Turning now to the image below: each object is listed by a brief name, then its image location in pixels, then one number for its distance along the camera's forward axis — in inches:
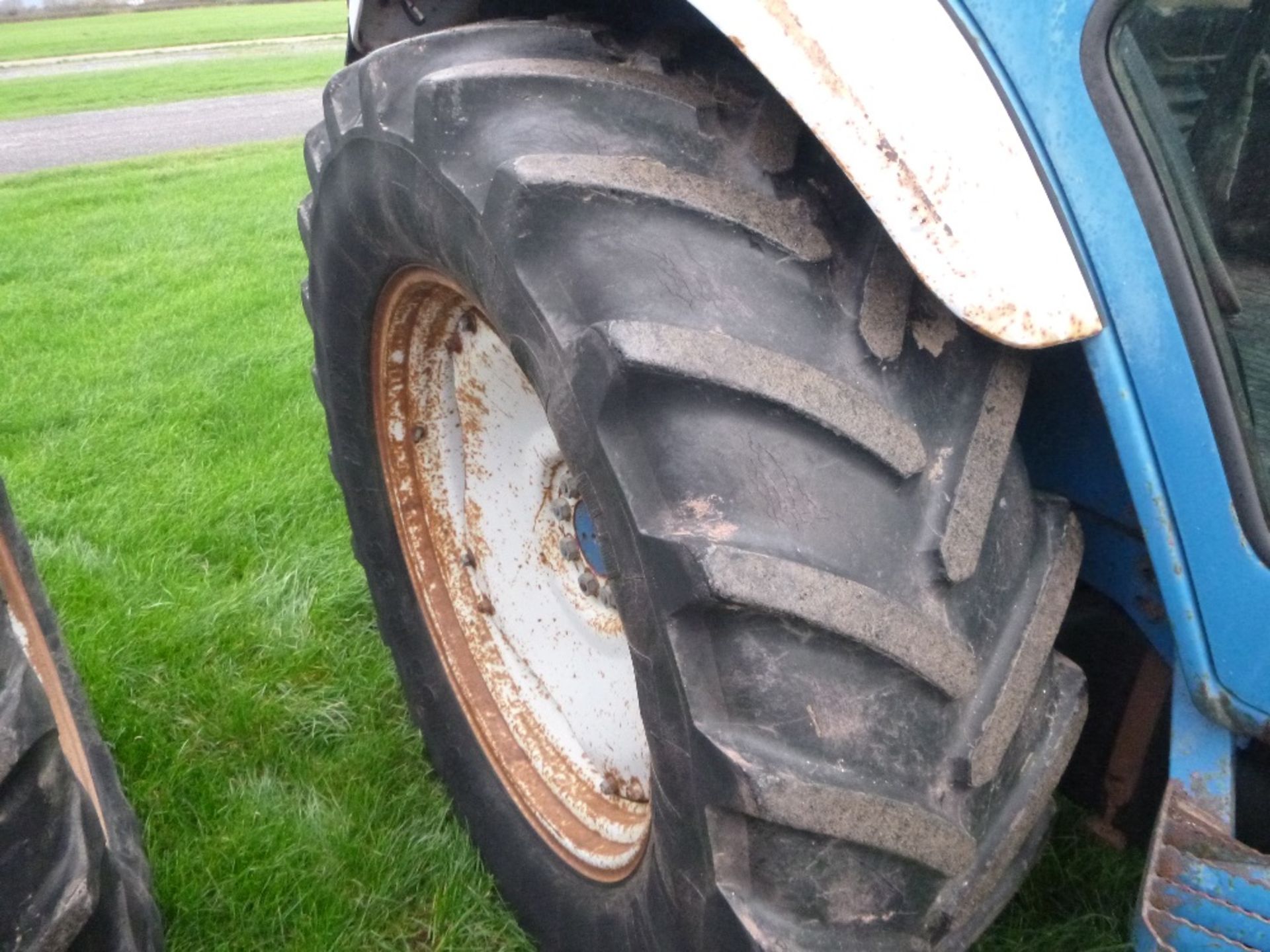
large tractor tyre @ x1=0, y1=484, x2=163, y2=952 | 46.9
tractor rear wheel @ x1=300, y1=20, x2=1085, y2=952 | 38.6
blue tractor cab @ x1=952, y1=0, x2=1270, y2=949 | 36.3
